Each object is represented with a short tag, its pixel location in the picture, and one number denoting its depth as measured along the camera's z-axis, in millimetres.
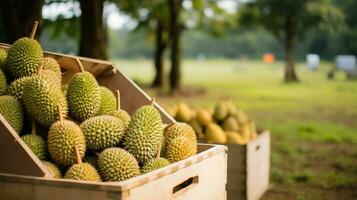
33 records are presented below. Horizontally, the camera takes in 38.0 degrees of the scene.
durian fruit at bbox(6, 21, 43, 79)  2732
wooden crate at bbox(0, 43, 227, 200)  1962
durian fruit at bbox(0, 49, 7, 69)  2826
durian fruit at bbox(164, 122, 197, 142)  2750
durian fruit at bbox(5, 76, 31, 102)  2611
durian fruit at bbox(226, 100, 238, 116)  4918
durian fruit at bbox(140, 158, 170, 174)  2441
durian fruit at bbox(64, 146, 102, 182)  2170
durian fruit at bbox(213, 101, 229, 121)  4836
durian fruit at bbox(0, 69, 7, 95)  2625
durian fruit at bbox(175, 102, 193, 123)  4777
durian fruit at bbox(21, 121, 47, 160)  2322
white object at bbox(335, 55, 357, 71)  36031
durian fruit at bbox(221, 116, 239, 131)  4699
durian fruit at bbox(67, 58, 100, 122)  2627
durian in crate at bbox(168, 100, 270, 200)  4141
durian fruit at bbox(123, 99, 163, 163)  2490
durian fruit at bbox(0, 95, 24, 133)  2416
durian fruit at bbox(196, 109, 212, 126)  4719
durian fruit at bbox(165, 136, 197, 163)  2639
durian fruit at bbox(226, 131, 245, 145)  4426
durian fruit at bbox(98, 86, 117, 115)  2805
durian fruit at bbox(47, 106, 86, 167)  2312
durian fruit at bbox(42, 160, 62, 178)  2201
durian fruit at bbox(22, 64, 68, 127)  2455
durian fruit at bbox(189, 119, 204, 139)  4586
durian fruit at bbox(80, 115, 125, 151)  2473
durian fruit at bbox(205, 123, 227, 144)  4395
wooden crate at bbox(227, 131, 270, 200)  4125
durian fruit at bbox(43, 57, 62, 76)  2833
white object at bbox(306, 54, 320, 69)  46875
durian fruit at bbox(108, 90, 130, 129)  2676
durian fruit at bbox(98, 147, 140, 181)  2293
